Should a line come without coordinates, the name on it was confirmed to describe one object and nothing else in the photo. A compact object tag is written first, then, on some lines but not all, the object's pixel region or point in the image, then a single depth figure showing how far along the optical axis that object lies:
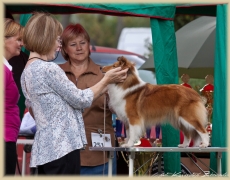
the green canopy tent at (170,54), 10.66
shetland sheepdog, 9.98
